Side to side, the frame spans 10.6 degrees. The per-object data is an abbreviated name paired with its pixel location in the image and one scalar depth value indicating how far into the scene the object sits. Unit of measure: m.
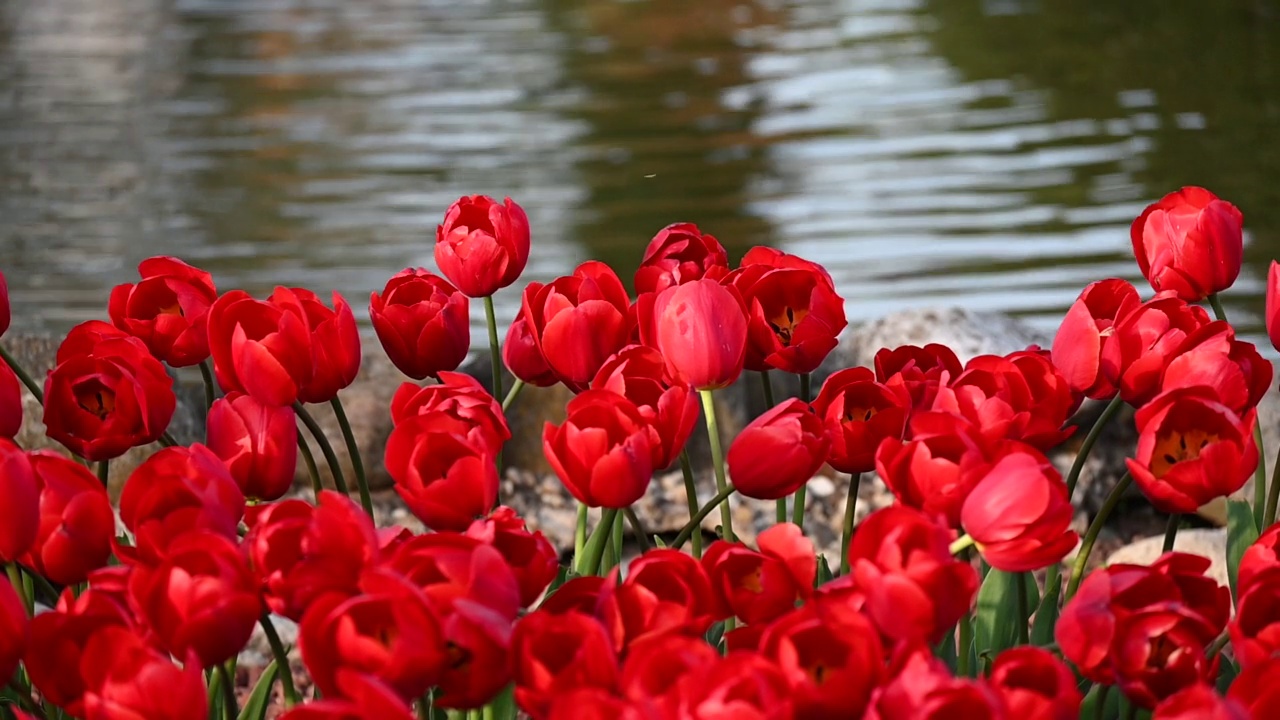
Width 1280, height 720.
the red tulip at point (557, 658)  3.74
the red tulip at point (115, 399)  4.03
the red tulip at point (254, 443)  4.00
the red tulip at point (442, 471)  3.90
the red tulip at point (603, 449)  3.90
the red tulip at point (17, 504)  3.85
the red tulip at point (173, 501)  3.83
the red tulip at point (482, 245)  4.25
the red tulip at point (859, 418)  4.01
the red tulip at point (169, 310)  4.15
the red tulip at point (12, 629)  3.79
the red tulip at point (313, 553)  3.79
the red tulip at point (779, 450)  3.95
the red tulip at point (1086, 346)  4.08
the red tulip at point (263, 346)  4.02
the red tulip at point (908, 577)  3.77
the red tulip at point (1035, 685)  3.69
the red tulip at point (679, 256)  4.22
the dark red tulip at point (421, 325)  4.15
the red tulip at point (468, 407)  3.93
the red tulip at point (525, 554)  3.83
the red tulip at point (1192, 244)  4.23
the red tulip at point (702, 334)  4.01
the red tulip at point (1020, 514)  3.83
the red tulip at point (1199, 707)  3.65
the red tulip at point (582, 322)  4.09
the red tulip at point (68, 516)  3.89
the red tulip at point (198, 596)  3.77
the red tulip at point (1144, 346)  4.04
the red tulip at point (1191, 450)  3.91
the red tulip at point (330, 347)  4.07
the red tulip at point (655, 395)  3.95
